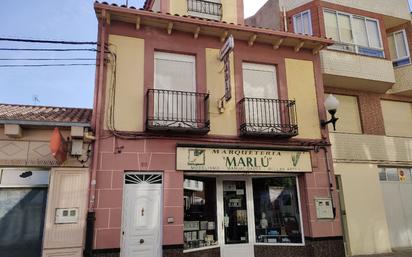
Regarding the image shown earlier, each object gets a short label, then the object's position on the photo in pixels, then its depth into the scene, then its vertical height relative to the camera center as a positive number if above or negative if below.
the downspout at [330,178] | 8.77 +0.89
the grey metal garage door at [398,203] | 10.56 +0.20
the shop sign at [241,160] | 7.97 +1.34
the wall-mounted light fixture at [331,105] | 8.84 +2.83
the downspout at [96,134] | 6.84 +1.83
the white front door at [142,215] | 7.34 -0.02
